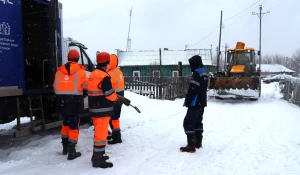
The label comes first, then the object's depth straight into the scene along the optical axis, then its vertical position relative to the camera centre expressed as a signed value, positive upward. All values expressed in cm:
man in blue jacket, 557 -53
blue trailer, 528 +34
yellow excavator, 1377 -24
